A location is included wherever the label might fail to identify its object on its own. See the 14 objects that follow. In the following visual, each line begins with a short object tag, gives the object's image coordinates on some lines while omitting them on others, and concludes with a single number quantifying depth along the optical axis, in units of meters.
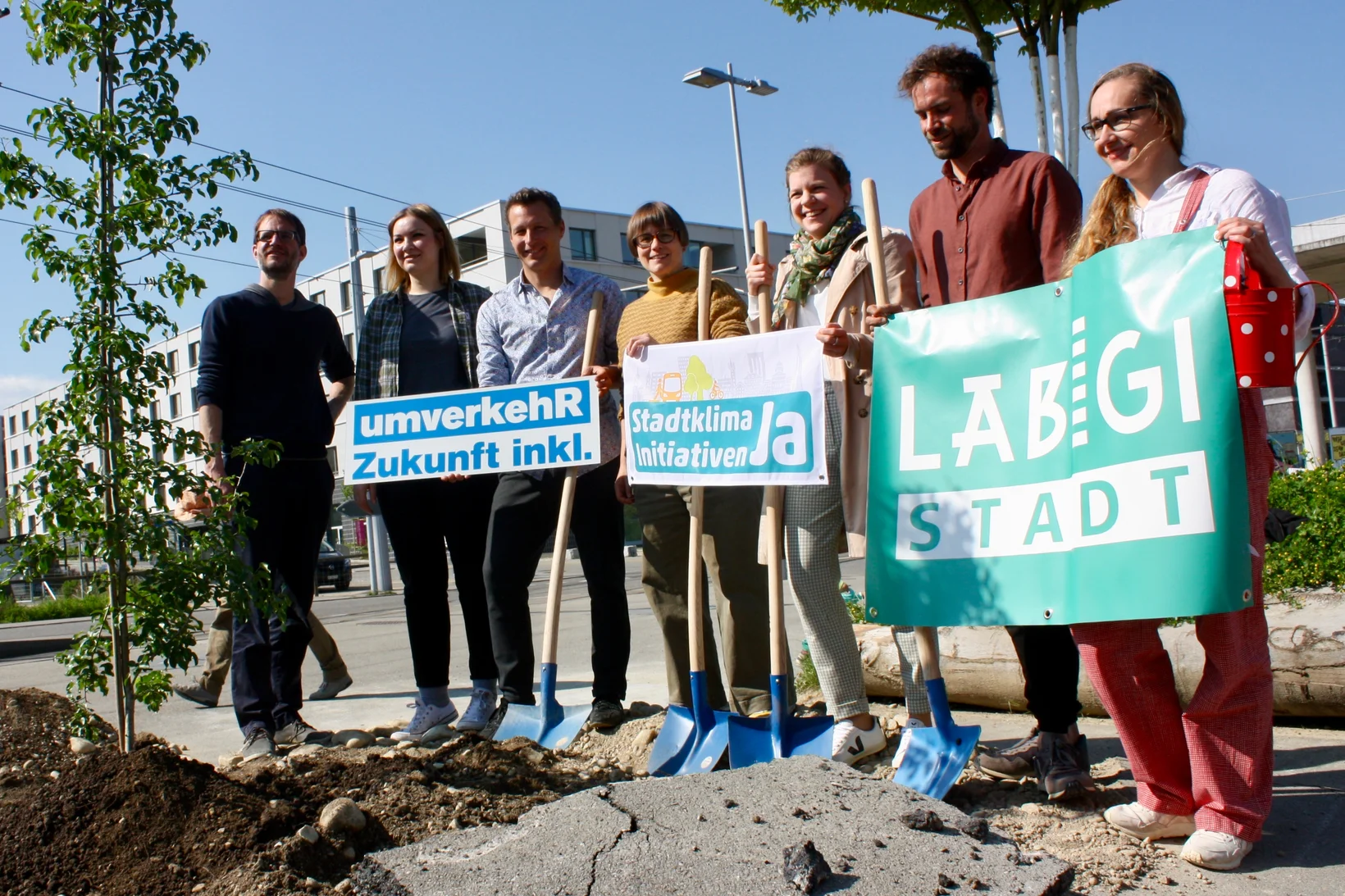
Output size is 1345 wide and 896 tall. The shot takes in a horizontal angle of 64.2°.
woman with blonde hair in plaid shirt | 4.85
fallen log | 3.85
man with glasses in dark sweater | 4.50
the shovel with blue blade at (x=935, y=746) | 3.26
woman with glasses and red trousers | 2.73
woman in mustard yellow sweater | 4.31
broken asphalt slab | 2.38
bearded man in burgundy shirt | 3.33
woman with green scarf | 3.67
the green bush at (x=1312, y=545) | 5.15
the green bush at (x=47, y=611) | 20.94
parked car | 28.47
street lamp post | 19.59
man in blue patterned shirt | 4.64
